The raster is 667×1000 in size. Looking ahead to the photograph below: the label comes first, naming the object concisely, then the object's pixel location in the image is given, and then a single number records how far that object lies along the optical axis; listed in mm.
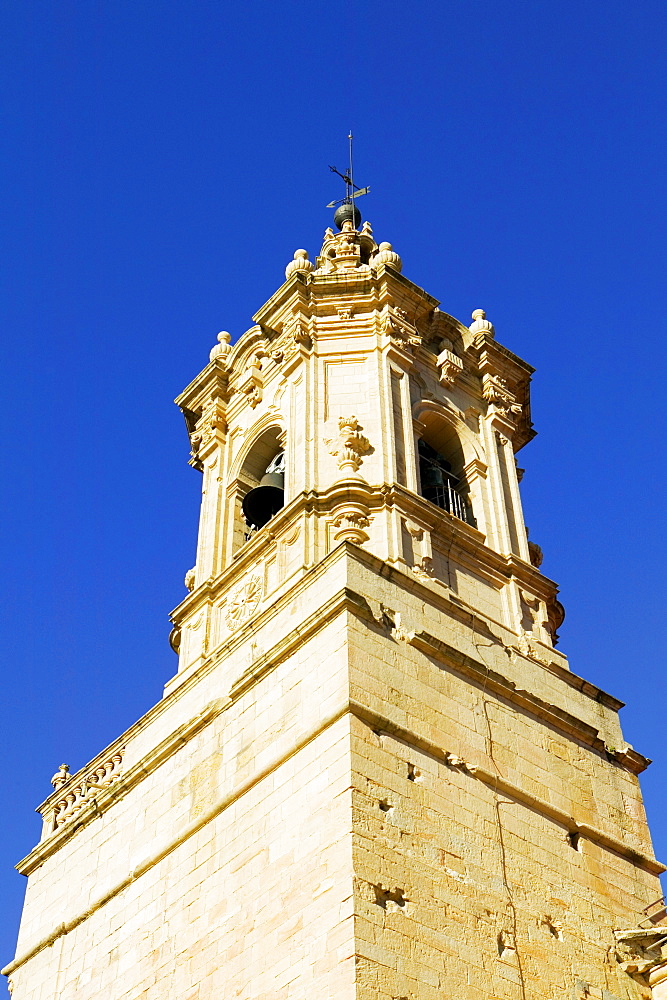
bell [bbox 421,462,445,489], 20953
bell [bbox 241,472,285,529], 20875
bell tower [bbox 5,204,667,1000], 14250
